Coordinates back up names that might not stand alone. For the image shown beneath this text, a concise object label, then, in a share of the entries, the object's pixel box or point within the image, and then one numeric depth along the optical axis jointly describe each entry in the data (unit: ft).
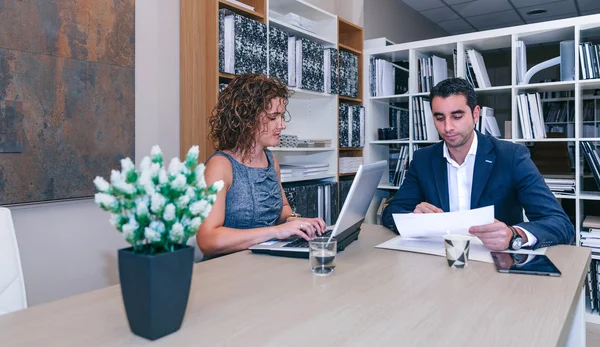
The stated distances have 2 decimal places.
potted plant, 2.46
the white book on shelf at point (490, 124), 10.25
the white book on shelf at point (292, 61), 9.61
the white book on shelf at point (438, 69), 11.11
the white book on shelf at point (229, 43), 7.94
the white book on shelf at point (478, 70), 10.46
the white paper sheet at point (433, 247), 4.46
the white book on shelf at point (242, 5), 8.26
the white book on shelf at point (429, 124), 11.06
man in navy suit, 5.73
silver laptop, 4.32
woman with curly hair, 5.57
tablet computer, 3.86
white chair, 3.72
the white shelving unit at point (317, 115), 10.86
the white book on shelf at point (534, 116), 9.75
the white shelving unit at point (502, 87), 9.28
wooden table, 2.60
